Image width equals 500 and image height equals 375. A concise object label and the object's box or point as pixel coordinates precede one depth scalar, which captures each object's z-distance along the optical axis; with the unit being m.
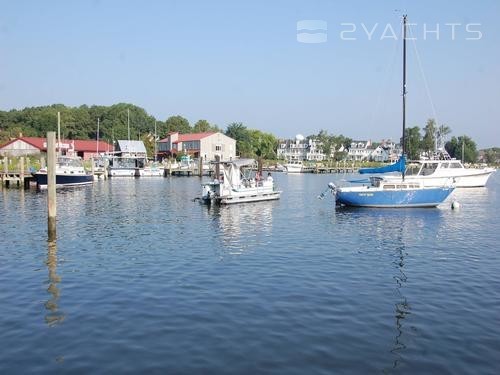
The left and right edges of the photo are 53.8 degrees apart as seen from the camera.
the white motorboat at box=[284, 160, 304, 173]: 126.64
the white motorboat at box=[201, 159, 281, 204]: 40.97
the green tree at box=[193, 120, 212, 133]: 162.59
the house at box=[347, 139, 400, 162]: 186.82
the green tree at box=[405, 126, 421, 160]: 165.38
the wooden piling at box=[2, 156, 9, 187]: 59.03
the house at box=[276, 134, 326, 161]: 187.09
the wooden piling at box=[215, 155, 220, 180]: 42.06
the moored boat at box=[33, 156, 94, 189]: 55.62
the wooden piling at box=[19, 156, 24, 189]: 58.39
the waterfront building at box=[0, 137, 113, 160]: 98.12
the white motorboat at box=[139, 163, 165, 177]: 89.25
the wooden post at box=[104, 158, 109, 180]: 81.15
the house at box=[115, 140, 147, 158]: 113.06
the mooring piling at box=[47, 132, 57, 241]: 23.30
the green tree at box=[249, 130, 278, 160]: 161.12
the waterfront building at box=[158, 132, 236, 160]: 128.00
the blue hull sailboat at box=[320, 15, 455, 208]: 37.47
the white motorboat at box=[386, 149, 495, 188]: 50.32
